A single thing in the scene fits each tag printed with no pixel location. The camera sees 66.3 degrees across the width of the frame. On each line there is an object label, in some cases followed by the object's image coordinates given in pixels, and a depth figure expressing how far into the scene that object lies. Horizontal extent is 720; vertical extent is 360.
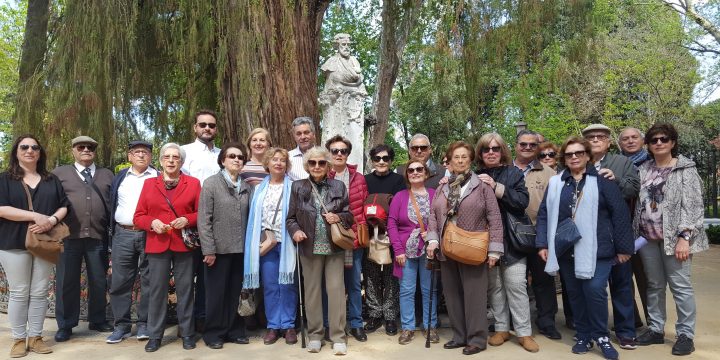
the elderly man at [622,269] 4.65
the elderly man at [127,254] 4.99
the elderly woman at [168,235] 4.66
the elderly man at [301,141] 5.42
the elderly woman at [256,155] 5.14
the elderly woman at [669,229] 4.48
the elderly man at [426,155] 5.07
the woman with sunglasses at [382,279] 5.17
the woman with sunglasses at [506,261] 4.63
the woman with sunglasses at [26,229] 4.52
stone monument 7.74
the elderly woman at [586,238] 4.37
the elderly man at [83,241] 5.09
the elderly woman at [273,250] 4.75
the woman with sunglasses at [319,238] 4.66
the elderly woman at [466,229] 4.56
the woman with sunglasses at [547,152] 5.47
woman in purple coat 4.87
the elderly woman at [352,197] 4.95
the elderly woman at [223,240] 4.70
